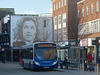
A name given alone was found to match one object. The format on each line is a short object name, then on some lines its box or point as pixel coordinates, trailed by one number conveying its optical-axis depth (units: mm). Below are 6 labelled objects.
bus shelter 30328
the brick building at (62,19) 57231
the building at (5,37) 79062
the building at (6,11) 119062
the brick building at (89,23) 43997
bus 27797
